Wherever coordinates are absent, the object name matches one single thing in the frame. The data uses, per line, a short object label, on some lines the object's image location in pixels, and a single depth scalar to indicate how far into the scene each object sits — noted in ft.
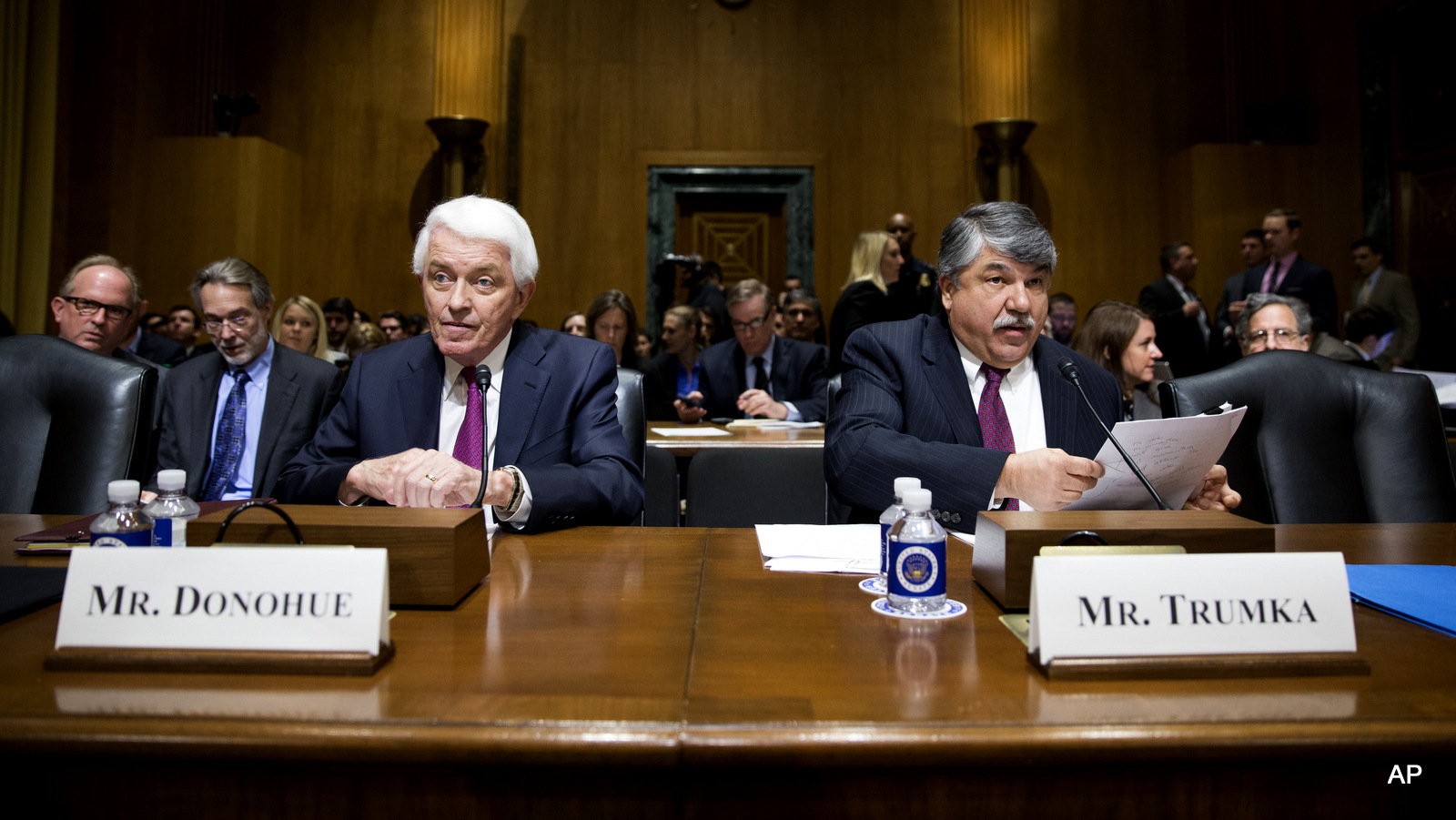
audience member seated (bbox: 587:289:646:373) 15.06
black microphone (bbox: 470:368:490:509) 4.72
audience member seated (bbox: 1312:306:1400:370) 16.76
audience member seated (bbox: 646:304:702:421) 16.12
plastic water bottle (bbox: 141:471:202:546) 3.70
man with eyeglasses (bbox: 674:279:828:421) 14.85
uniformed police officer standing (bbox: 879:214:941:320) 14.49
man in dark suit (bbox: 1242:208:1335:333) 18.62
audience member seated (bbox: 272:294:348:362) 13.12
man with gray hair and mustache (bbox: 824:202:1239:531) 5.63
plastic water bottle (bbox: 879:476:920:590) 3.44
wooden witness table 2.26
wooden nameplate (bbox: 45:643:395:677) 2.69
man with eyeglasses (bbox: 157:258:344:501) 8.18
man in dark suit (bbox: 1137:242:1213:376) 18.75
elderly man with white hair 5.67
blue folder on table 3.29
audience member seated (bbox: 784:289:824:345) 17.19
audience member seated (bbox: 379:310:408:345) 21.35
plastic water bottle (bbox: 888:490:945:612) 3.33
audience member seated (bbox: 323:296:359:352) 21.33
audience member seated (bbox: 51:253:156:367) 9.02
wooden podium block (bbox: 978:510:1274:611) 3.36
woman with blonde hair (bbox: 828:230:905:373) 14.20
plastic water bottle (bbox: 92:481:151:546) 3.62
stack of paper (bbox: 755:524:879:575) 4.12
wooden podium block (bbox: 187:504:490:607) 3.38
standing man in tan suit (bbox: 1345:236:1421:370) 18.84
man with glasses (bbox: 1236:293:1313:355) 9.86
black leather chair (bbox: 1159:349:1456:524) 5.79
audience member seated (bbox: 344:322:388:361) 18.34
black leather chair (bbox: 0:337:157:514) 5.62
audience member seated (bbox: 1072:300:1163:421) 10.29
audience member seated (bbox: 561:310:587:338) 18.57
